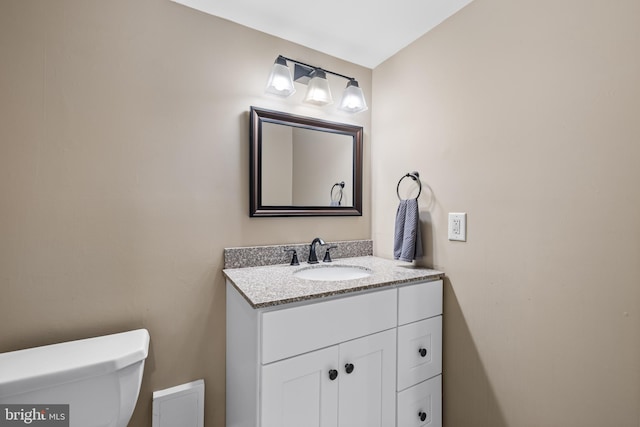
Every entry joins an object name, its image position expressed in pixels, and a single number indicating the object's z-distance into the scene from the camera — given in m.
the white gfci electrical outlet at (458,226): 1.33
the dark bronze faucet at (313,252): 1.59
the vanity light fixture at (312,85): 1.46
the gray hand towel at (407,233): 1.46
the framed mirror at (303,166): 1.50
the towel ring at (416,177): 1.55
